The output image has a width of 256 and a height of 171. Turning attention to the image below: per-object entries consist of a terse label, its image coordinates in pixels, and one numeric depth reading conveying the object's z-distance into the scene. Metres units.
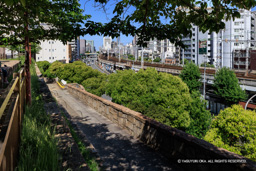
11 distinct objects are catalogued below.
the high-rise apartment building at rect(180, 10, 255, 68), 68.02
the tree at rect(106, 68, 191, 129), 17.93
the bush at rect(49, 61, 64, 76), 43.72
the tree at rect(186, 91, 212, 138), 20.81
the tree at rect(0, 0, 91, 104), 5.41
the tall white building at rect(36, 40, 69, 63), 71.88
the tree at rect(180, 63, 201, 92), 35.72
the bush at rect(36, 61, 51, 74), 51.22
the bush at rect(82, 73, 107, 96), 28.64
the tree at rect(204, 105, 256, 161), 8.61
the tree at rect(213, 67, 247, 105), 31.43
